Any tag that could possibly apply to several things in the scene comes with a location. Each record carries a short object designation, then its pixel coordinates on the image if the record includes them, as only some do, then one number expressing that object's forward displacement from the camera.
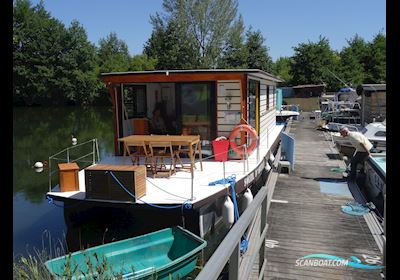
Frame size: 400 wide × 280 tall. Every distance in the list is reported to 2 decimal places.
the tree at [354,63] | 41.38
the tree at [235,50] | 36.69
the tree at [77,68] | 47.81
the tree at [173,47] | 36.53
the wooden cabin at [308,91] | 38.25
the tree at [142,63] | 52.31
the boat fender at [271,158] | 11.14
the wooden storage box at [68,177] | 7.19
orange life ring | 9.34
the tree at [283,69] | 53.49
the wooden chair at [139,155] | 8.06
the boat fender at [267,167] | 10.20
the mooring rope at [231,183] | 7.17
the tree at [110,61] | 53.66
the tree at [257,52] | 40.88
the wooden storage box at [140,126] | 10.53
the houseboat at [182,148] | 6.57
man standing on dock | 10.02
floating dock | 5.38
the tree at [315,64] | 43.03
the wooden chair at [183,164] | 8.08
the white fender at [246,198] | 7.66
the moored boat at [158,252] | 5.13
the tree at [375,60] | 41.84
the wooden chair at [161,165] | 7.93
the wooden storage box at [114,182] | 6.44
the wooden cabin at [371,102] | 20.33
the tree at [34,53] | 45.78
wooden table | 7.93
